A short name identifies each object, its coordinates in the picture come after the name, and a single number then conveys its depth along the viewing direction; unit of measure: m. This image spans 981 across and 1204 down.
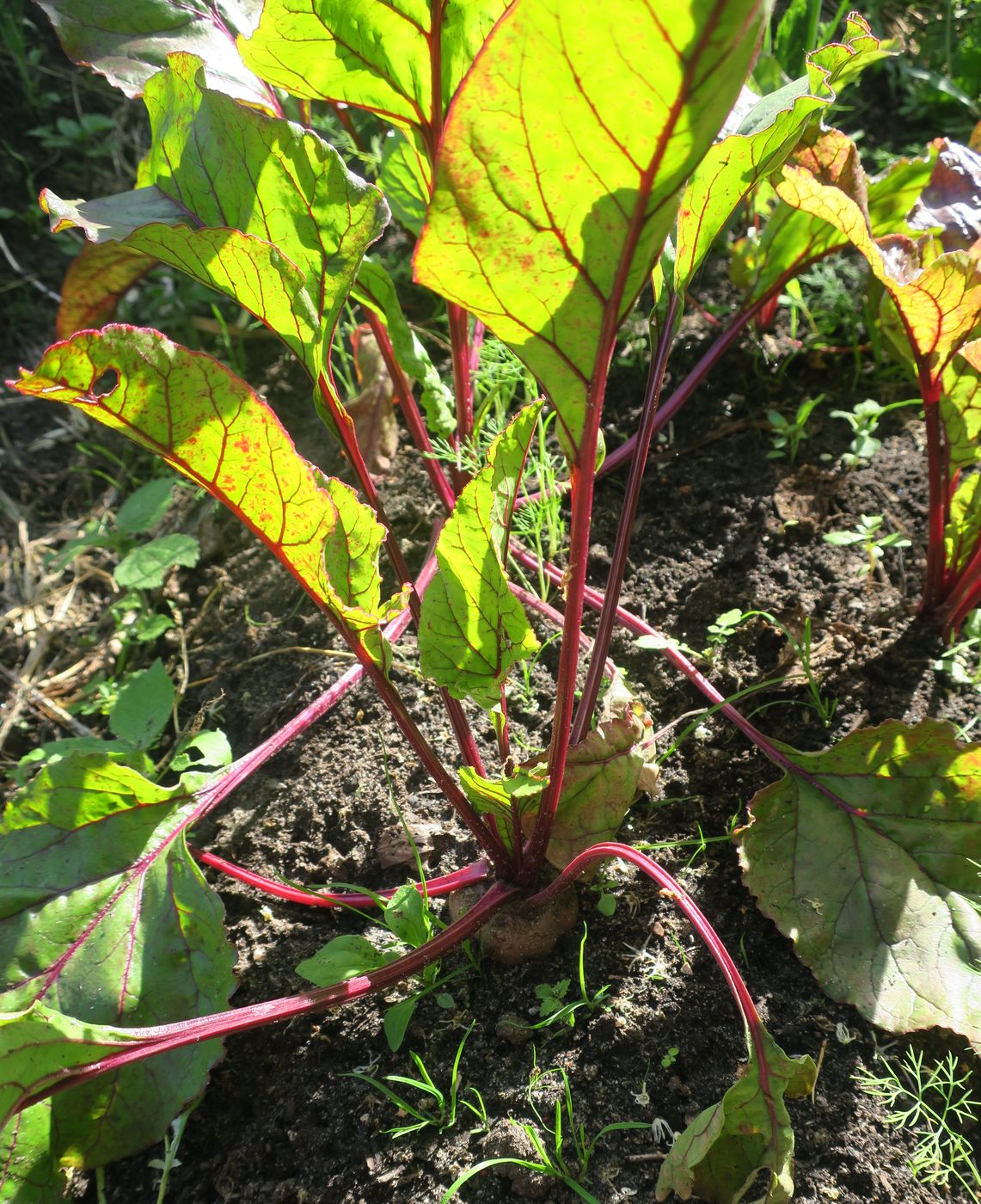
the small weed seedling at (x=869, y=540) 0.66
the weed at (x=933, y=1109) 0.48
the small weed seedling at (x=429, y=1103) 0.49
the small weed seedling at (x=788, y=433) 0.74
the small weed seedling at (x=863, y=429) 0.72
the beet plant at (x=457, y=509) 0.39
